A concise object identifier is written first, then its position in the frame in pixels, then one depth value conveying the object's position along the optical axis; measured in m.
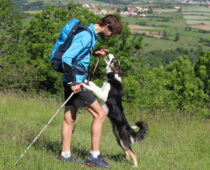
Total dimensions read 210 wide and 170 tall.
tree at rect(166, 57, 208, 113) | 34.16
